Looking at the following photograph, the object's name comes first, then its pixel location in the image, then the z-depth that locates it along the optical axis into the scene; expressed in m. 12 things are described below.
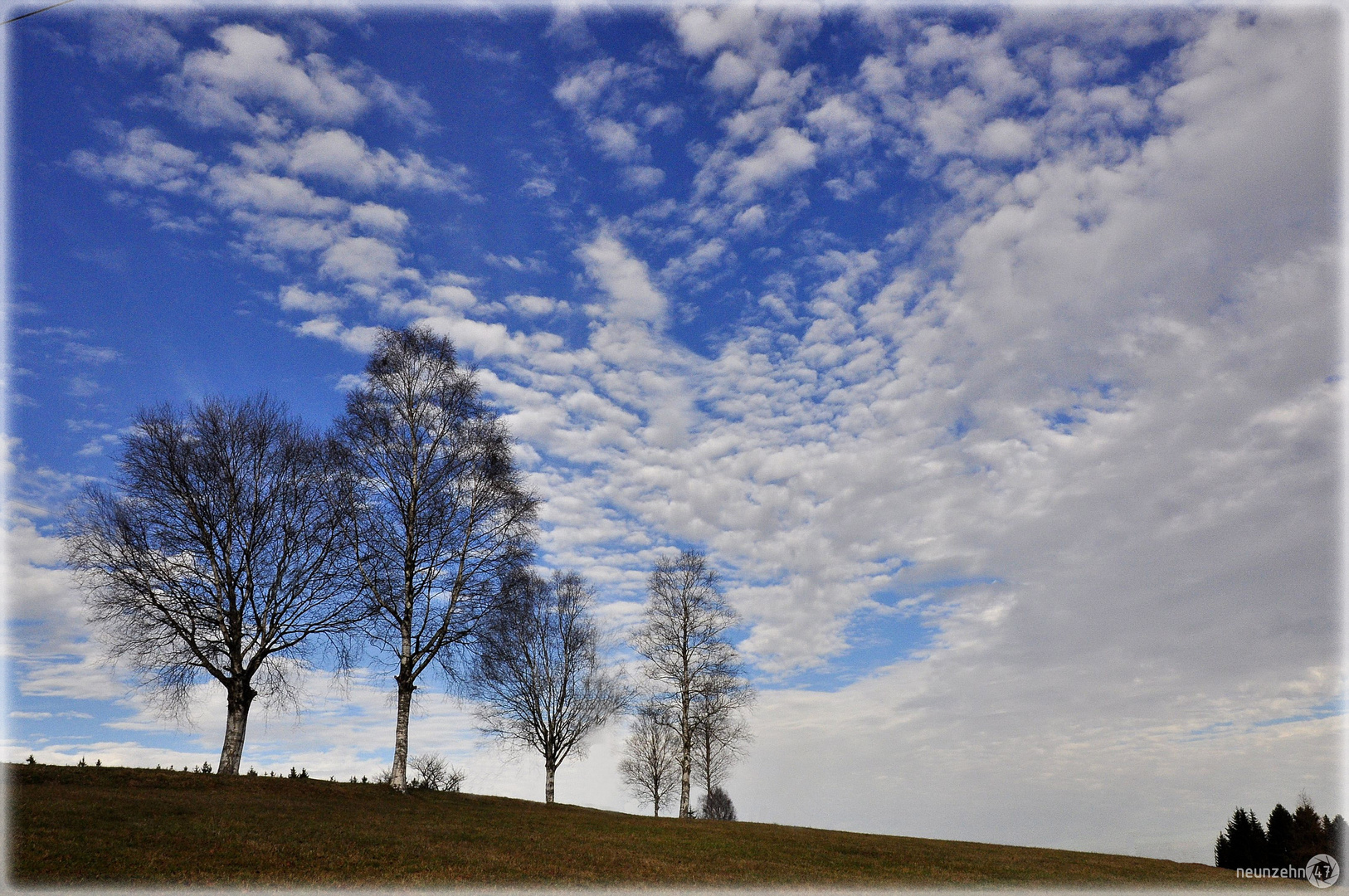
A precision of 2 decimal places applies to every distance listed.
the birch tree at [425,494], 25.27
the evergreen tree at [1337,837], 45.16
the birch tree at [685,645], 37.94
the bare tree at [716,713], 38.00
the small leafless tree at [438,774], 45.56
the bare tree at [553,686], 38.78
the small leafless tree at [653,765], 56.97
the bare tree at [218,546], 22.78
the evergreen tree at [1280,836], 58.05
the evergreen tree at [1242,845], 61.59
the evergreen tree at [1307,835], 55.47
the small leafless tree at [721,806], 81.47
